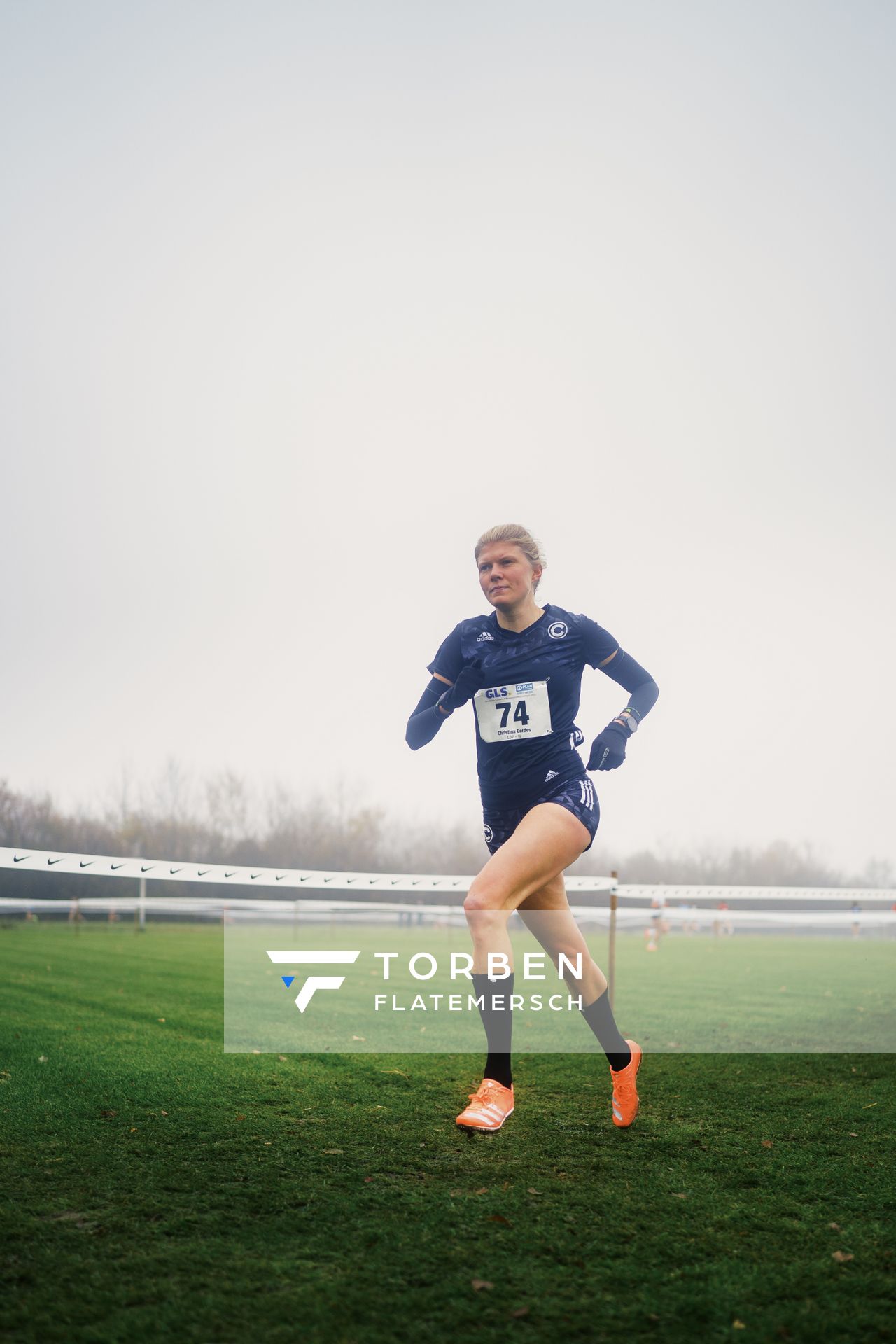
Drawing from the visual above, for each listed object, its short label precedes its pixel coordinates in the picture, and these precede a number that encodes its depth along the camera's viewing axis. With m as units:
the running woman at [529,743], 3.94
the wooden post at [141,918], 22.69
